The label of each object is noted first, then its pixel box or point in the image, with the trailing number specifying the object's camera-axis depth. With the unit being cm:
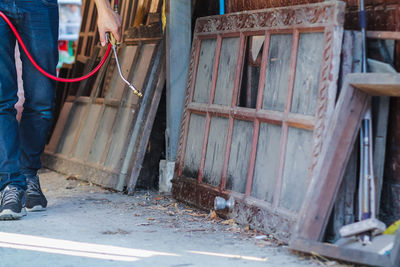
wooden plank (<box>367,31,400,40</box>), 528
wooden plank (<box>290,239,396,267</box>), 452
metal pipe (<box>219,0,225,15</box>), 761
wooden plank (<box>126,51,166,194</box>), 810
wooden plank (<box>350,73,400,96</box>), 484
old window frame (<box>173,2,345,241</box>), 543
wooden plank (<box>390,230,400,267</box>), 455
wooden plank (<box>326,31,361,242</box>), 545
